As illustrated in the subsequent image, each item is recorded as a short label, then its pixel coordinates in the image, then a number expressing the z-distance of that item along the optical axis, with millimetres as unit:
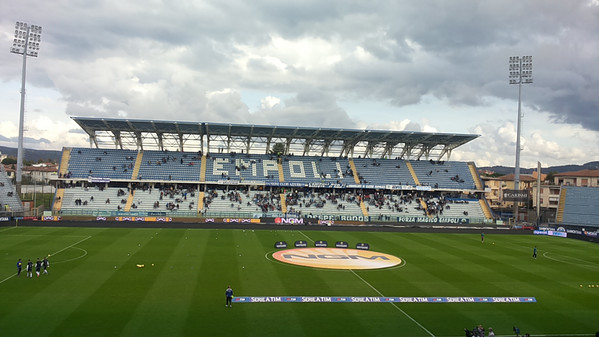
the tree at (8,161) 158475
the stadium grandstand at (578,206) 70250
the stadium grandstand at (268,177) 66312
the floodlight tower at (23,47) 61312
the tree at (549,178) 127100
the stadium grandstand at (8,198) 57281
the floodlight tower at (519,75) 71000
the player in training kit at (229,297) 22625
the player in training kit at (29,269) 27536
